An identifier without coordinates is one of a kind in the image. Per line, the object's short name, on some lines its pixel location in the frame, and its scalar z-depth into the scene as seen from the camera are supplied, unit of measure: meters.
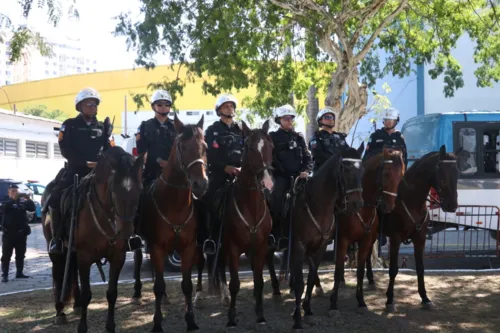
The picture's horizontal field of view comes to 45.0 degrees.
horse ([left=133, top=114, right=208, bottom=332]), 7.32
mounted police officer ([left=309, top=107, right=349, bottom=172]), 9.18
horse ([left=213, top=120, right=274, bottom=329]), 7.39
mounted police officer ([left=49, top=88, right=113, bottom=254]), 8.05
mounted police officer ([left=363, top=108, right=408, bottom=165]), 10.61
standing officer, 13.18
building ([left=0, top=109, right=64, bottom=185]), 34.75
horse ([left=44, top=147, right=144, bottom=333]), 6.93
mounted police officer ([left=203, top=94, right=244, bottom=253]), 8.20
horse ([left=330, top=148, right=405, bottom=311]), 8.72
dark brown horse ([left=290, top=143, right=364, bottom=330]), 7.59
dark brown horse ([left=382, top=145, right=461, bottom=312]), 8.81
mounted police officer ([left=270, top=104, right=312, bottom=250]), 8.79
